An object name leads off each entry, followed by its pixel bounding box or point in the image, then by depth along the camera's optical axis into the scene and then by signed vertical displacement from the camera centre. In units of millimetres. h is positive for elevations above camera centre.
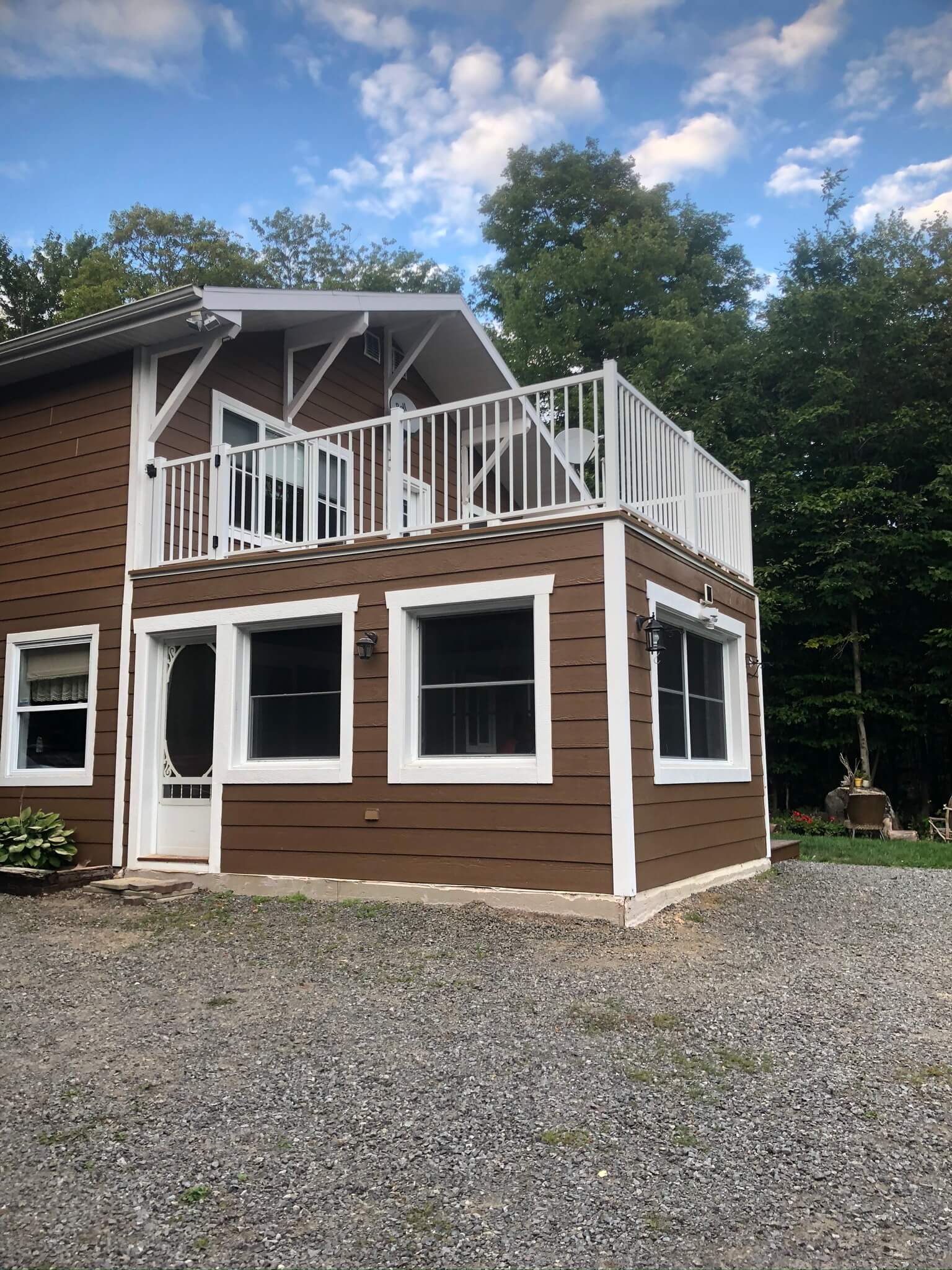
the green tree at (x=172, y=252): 23641 +12827
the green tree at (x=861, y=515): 15141 +3903
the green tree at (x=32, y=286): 22344 +11183
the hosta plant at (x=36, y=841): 7738 -643
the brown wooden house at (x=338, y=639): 6266 +925
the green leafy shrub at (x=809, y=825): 13602 -1011
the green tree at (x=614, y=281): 19672 +11073
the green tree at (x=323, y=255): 26812 +14154
